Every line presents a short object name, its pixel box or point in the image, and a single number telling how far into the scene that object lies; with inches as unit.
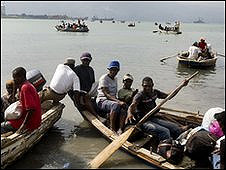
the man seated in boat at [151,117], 260.8
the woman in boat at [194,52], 707.4
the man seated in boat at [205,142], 217.6
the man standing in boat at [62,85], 301.9
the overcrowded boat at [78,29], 1901.5
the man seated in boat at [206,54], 715.2
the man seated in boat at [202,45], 719.1
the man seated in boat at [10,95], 274.7
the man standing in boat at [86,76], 316.8
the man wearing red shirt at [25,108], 230.7
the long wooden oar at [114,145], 229.9
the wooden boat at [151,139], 228.5
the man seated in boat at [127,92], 291.8
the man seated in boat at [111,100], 277.9
